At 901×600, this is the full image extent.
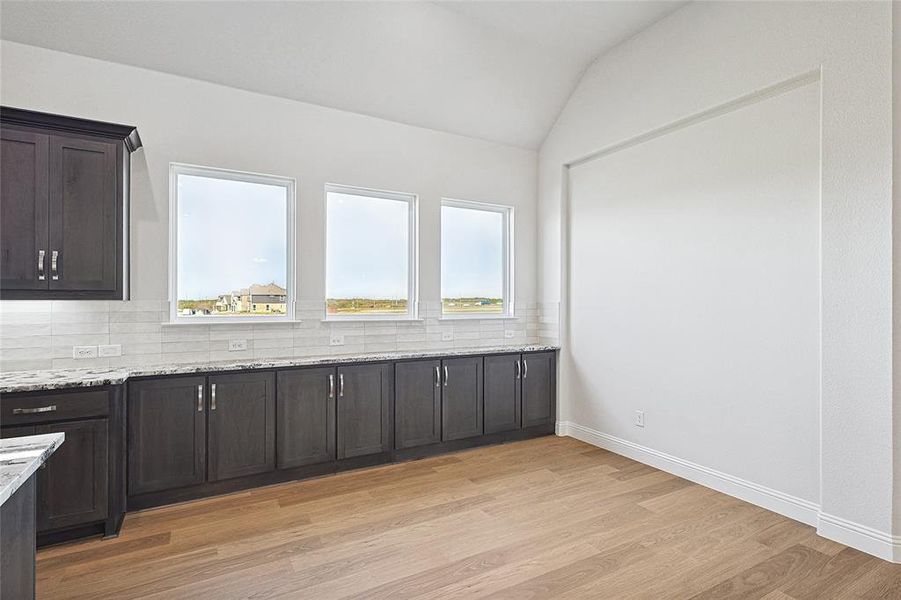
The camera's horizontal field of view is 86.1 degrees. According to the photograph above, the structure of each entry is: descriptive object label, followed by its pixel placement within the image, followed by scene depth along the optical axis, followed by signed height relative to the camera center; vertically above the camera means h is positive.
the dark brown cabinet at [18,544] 1.29 -0.69
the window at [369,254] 4.41 +0.46
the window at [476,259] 5.03 +0.47
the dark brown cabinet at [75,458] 2.69 -0.91
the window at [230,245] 3.80 +0.46
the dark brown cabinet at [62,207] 2.93 +0.60
